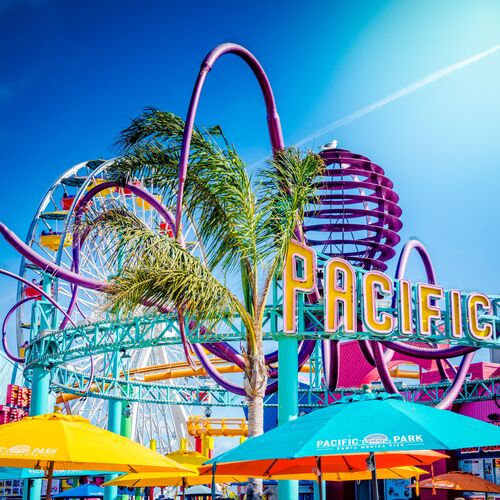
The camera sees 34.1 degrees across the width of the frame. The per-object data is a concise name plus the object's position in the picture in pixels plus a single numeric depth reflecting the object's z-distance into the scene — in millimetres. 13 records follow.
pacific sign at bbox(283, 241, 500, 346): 17828
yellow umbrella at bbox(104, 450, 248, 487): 16734
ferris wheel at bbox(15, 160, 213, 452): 42125
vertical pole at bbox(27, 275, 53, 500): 26844
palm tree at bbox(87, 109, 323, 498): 12578
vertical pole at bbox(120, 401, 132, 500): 33125
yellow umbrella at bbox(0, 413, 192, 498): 9000
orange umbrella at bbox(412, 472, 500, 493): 17719
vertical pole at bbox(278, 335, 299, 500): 15648
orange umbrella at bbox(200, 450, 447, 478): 10344
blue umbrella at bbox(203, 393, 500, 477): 7793
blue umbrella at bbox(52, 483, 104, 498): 24578
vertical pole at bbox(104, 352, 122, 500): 32188
